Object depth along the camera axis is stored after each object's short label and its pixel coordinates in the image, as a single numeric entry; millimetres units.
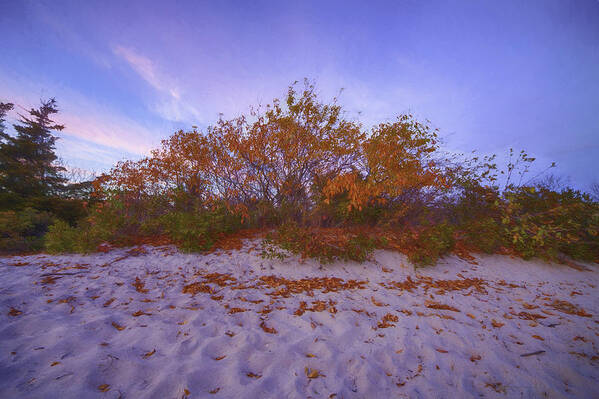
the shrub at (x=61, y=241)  4918
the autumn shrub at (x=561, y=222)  5078
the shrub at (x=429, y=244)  5016
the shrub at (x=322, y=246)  5055
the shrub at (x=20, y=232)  5918
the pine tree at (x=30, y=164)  10875
